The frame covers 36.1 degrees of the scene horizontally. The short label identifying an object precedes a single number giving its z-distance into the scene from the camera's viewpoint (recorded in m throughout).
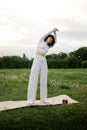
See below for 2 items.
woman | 3.68
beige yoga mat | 3.61
